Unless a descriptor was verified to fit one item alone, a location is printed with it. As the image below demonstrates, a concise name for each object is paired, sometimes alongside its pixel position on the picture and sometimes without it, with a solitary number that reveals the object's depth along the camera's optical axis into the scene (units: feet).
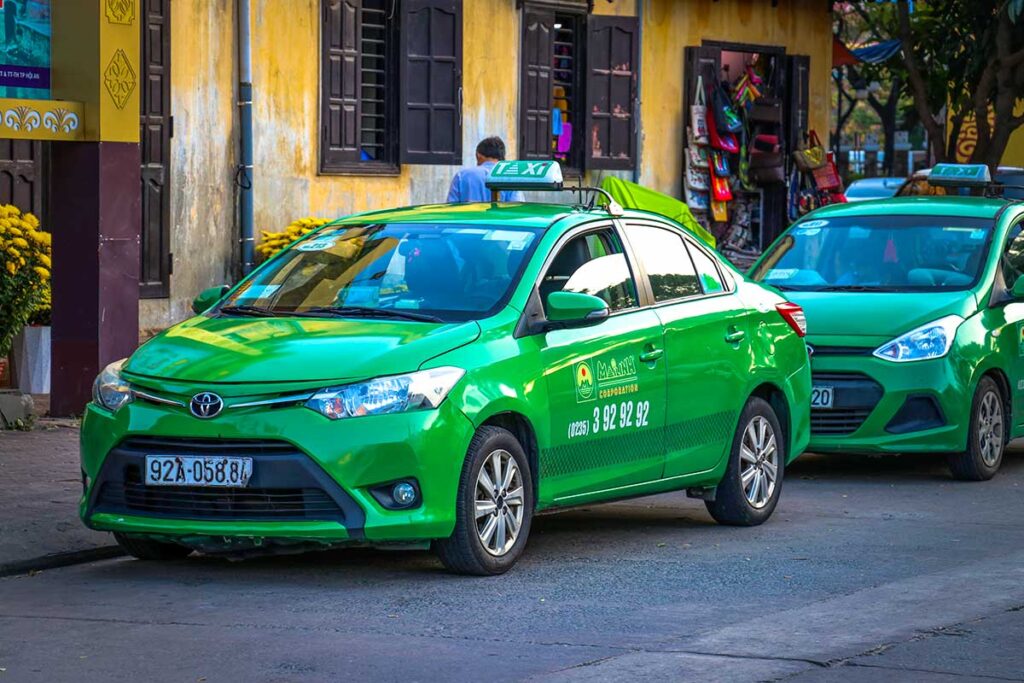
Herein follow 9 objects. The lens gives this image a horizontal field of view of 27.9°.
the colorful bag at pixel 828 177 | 84.58
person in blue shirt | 53.93
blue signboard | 43.42
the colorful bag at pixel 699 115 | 77.50
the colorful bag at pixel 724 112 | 77.87
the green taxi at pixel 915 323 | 39.73
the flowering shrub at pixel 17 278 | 45.03
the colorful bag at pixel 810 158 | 83.41
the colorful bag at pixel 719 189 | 78.54
